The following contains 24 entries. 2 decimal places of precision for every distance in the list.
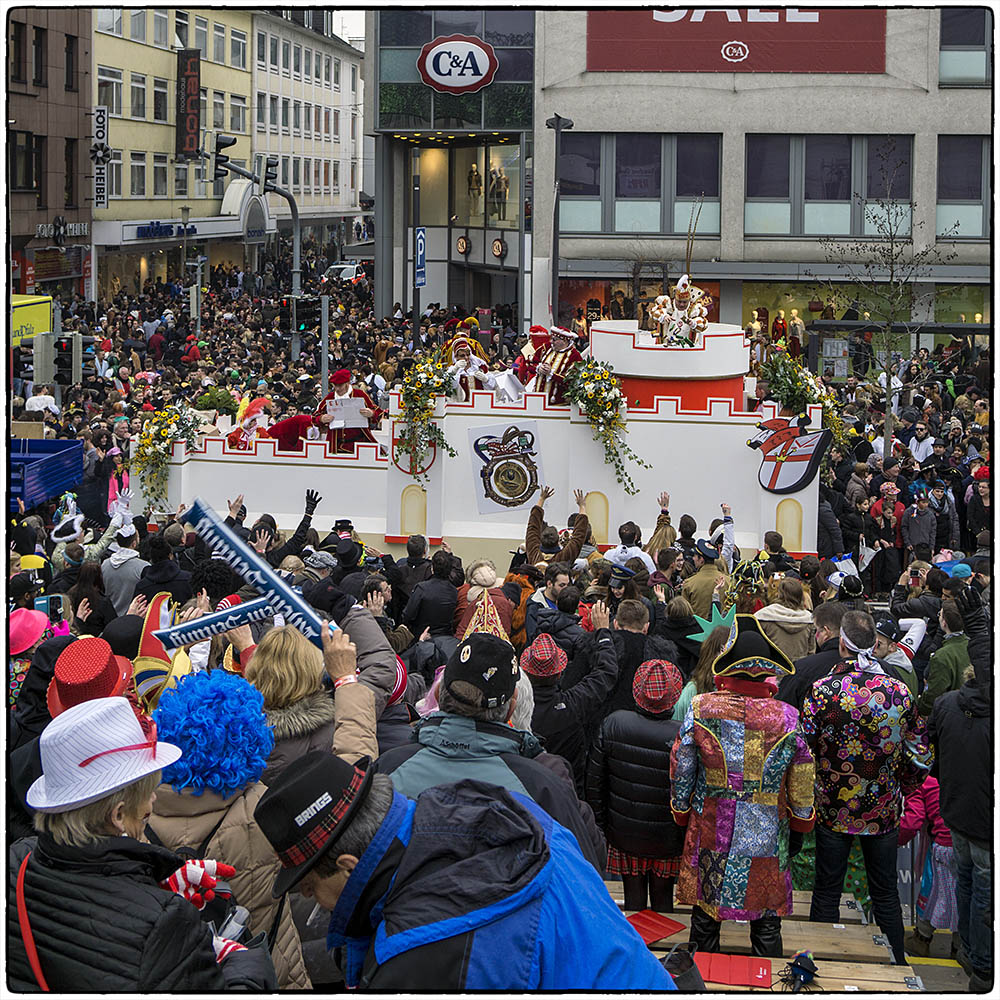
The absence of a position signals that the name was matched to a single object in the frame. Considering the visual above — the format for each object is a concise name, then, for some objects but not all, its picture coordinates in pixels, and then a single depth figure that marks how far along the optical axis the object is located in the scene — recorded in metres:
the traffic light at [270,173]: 27.34
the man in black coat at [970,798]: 6.20
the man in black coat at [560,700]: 6.60
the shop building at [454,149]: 34.44
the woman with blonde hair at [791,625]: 8.59
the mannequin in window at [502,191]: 38.62
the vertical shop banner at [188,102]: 51.66
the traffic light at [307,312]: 22.73
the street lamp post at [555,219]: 25.94
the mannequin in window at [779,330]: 32.47
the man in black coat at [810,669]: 6.96
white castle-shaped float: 16.33
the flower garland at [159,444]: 16.95
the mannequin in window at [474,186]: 40.16
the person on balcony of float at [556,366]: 16.55
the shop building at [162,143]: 47.38
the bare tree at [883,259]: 32.44
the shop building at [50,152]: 40.88
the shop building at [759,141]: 32.94
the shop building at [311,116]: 61.75
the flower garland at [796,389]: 16.62
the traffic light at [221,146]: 25.33
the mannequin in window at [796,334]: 27.71
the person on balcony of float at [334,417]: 17.08
